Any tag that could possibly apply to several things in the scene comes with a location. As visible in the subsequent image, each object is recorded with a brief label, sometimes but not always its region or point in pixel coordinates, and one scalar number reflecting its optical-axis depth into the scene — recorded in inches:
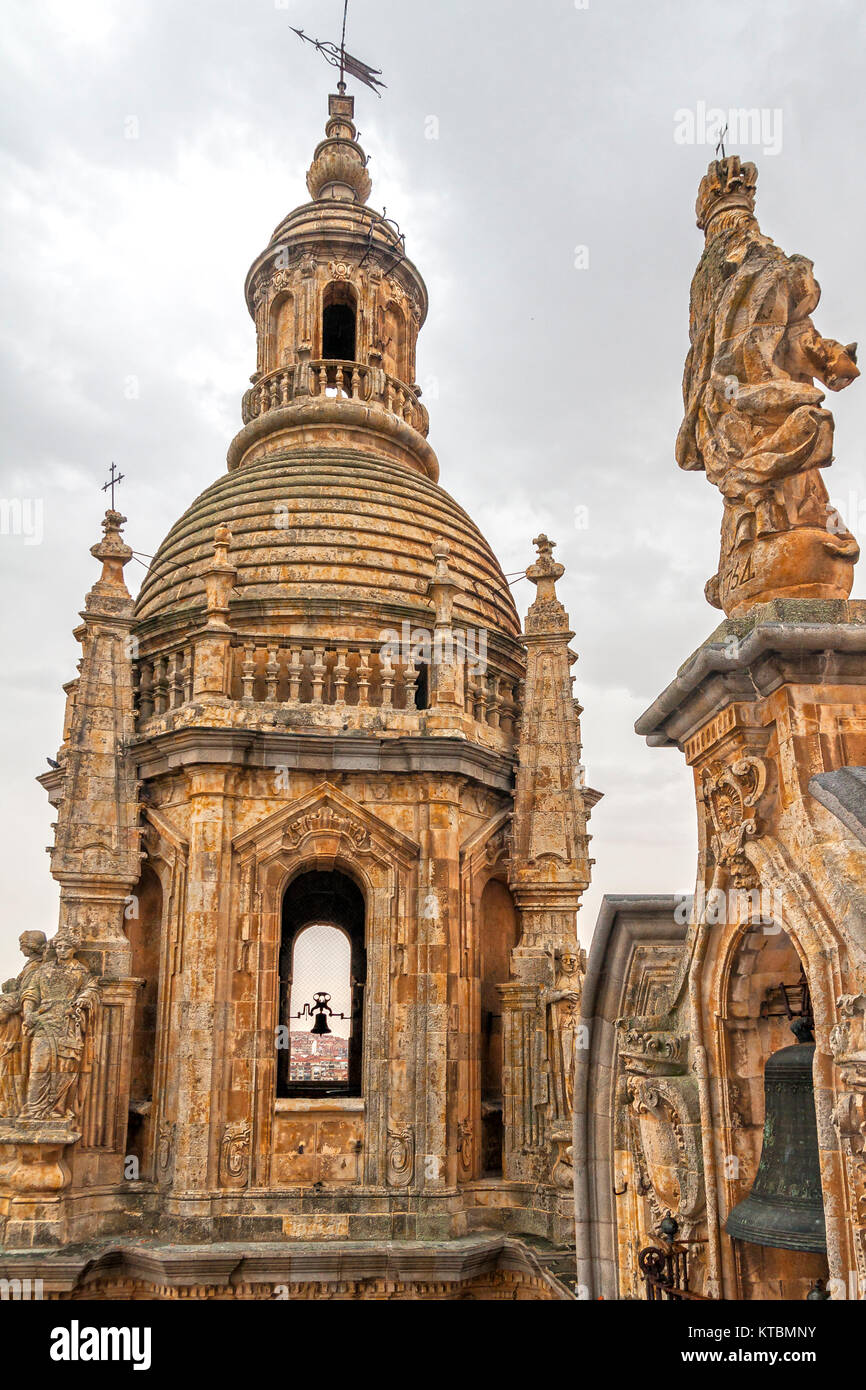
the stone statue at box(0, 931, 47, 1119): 513.0
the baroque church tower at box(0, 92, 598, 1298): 509.4
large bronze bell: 176.7
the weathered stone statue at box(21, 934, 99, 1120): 508.1
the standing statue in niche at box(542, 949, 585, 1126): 538.3
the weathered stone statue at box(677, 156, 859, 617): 201.2
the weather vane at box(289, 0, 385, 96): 952.3
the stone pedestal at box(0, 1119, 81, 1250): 490.6
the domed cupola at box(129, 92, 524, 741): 613.0
